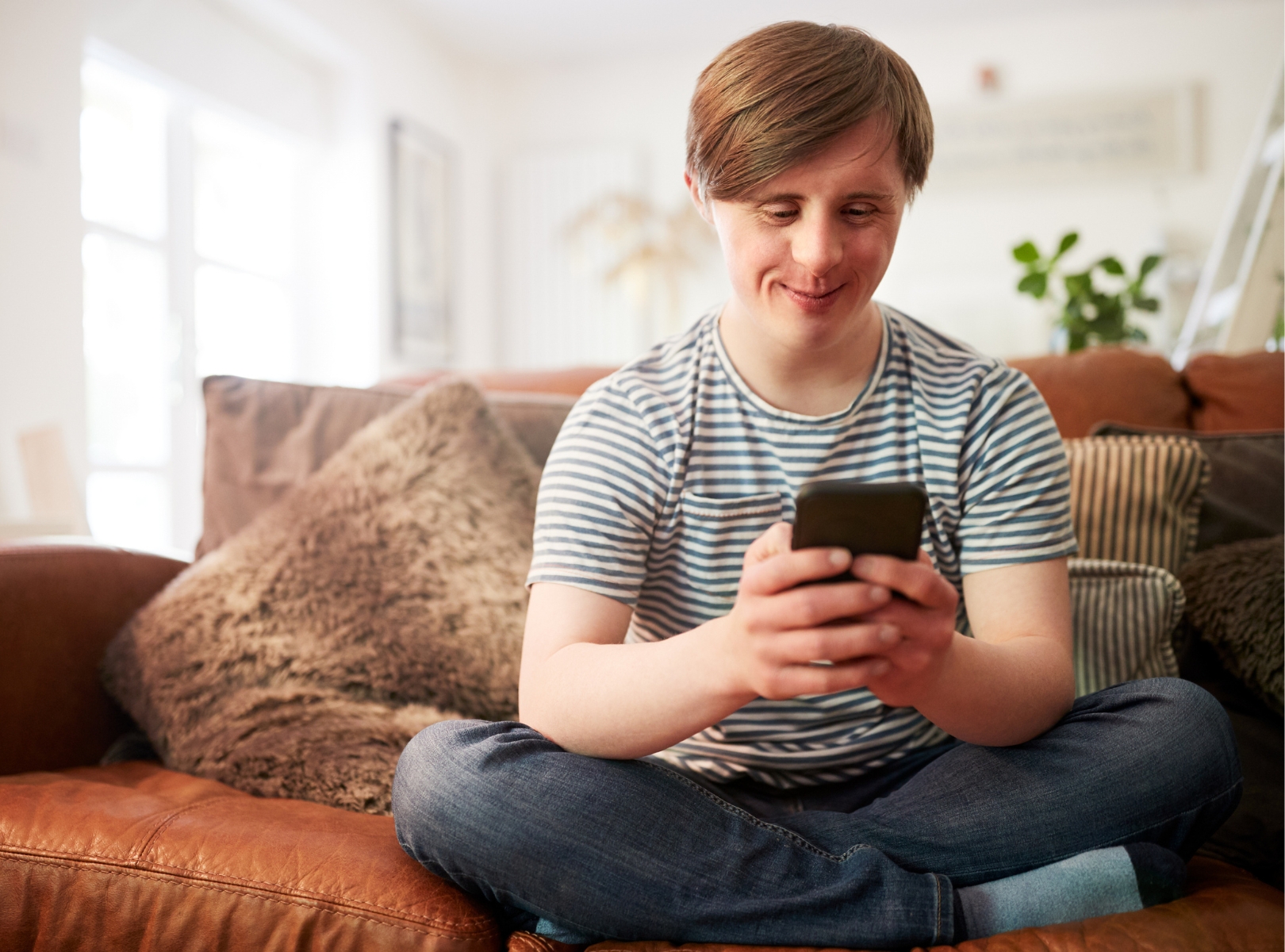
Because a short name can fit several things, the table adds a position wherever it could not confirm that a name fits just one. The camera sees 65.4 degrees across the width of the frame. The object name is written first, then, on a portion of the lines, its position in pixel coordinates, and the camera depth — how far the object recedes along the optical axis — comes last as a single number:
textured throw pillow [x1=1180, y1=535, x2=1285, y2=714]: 1.04
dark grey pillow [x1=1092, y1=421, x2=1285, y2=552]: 1.28
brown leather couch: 0.76
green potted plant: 2.48
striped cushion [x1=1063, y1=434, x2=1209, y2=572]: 1.25
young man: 0.73
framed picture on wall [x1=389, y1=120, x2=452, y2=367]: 4.11
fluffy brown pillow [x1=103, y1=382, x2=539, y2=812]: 1.12
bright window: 2.95
